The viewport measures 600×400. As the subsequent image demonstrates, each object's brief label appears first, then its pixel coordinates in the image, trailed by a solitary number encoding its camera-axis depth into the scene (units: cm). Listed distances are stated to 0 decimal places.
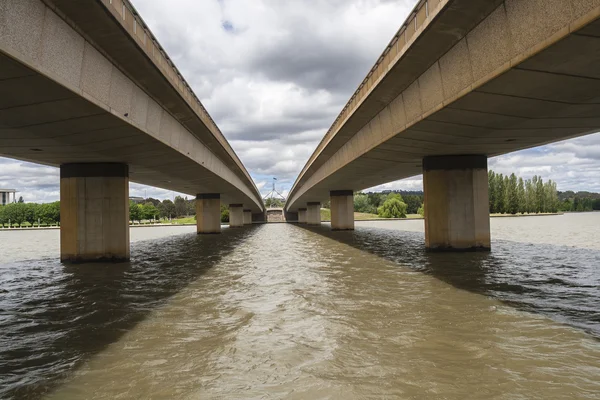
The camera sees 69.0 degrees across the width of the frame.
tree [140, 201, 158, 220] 14138
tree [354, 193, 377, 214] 16962
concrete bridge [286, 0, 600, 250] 825
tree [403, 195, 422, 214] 18295
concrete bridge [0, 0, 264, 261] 812
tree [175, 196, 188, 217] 19000
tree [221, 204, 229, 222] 10862
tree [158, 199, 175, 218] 18049
